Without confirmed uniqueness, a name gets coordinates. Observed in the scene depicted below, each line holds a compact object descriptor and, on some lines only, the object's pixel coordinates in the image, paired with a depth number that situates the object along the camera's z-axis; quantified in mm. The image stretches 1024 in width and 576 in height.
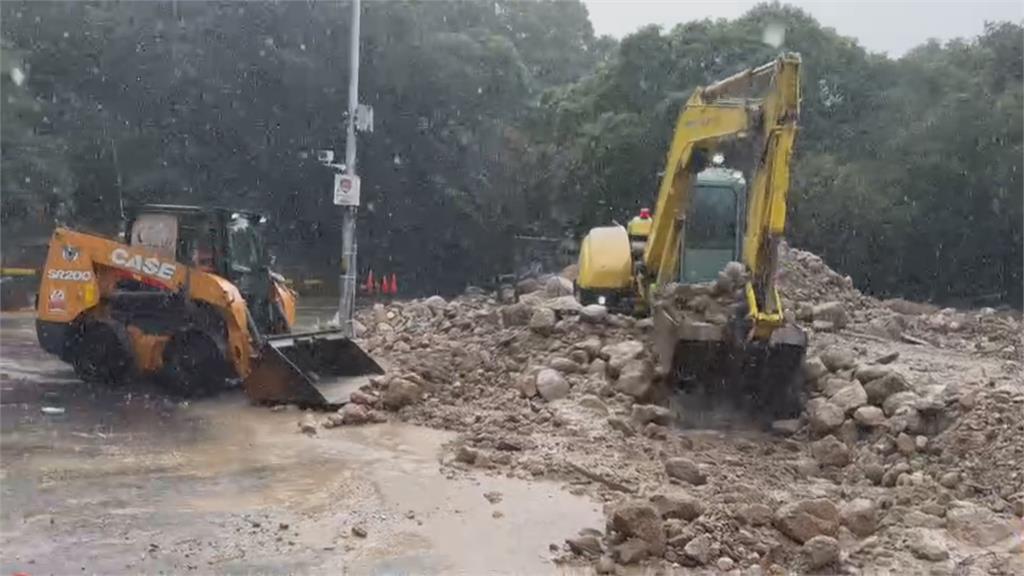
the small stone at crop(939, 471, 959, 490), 7305
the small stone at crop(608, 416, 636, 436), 9070
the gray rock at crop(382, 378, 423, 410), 10273
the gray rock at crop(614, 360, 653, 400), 10023
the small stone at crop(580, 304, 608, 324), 11781
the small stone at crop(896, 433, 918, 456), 8250
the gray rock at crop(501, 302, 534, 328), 12666
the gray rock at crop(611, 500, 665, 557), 5793
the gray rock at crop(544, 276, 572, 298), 15177
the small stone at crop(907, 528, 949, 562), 5836
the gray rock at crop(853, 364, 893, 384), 9625
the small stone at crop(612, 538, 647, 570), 5723
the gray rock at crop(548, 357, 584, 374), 10797
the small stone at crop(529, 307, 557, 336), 11828
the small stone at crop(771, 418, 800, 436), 9508
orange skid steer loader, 11398
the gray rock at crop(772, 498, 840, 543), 5965
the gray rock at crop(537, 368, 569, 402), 10188
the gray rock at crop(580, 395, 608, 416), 9611
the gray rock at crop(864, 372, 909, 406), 9320
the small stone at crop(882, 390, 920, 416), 8938
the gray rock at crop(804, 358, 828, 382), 10242
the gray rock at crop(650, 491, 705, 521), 6176
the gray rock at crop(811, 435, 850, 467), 8406
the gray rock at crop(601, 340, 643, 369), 10524
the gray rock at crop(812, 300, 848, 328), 12758
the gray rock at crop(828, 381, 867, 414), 9266
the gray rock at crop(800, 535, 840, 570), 5633
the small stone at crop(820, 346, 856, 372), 10258
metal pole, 15188
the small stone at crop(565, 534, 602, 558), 5965
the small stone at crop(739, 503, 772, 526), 6141
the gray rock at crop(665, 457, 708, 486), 7566
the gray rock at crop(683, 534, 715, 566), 5691
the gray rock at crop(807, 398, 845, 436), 9133
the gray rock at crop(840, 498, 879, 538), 6327
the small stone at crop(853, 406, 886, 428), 8945
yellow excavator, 9180
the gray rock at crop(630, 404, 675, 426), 9539
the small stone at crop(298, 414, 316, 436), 9508
